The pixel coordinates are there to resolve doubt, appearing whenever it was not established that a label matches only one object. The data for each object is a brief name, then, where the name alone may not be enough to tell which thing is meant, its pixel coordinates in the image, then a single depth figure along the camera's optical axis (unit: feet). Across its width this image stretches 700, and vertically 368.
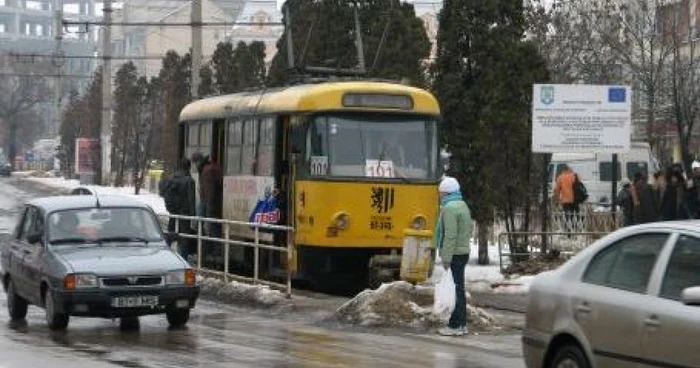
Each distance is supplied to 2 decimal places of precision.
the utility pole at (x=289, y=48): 87.48
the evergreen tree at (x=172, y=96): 173.99
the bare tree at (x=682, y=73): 138.10
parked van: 140.26
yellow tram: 72.90
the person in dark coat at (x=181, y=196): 84.28
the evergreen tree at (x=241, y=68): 146.41
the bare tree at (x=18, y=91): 404.16
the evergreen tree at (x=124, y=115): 219.20
